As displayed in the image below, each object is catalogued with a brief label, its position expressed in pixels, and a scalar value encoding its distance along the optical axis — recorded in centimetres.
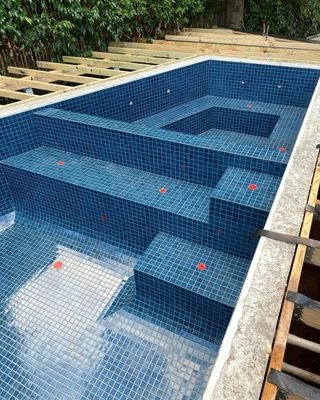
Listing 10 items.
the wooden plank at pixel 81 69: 572
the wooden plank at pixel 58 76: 541
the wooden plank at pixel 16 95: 488
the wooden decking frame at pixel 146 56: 535
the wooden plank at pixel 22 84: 523
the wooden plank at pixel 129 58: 632
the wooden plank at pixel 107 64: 606
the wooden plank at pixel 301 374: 149
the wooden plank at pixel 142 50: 661
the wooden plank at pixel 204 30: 832
